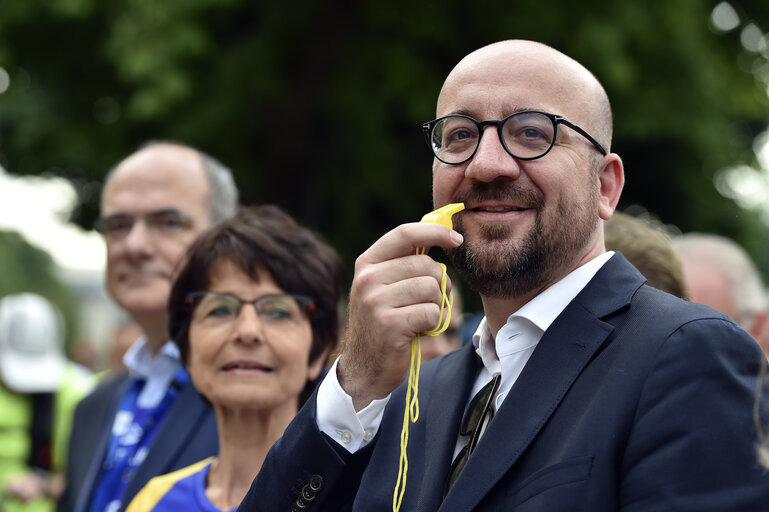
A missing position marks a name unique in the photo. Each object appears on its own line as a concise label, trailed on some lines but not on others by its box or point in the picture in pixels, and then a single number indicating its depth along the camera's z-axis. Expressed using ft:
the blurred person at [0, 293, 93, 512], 15.78
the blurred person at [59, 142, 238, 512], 13.00
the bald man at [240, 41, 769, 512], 6.28
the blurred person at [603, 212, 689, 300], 11.36
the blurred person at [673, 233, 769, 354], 15.52
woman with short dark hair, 10.54
